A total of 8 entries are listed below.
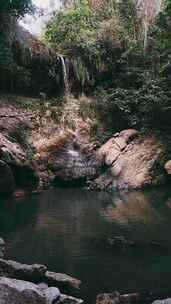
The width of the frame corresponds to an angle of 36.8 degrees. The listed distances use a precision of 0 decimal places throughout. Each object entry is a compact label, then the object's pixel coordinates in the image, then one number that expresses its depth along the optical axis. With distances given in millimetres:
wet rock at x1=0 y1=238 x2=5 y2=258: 5035
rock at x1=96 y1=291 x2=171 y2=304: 3842
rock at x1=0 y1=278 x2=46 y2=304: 3214
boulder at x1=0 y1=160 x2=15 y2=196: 9973
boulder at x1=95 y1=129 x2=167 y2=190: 12046
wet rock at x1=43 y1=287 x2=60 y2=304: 3666
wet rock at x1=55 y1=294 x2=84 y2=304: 3745
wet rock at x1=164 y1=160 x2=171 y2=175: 12002
